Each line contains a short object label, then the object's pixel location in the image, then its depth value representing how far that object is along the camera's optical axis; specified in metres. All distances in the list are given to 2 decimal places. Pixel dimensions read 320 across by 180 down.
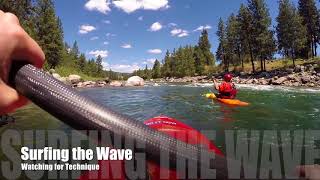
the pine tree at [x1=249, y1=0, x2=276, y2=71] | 35.40
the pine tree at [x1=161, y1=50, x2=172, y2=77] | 62.34
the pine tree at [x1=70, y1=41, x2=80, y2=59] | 63.19
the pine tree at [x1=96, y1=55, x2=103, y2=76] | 80.82
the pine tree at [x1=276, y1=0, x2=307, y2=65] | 34.26
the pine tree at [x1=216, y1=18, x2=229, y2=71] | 46.19
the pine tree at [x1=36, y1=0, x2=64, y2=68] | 31.68
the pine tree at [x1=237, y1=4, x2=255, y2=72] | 36.67
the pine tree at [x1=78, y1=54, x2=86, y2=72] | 67.43
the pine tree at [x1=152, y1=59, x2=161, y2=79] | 69.76
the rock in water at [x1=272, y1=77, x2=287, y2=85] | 23.83
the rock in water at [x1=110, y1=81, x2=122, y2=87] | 28.81
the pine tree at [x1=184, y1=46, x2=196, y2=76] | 51.77
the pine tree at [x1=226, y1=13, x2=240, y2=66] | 42.51
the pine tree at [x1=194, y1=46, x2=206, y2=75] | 51.01
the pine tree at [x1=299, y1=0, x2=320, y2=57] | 38.26
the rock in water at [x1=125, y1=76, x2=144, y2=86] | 29.18
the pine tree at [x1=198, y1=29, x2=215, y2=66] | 57.36
